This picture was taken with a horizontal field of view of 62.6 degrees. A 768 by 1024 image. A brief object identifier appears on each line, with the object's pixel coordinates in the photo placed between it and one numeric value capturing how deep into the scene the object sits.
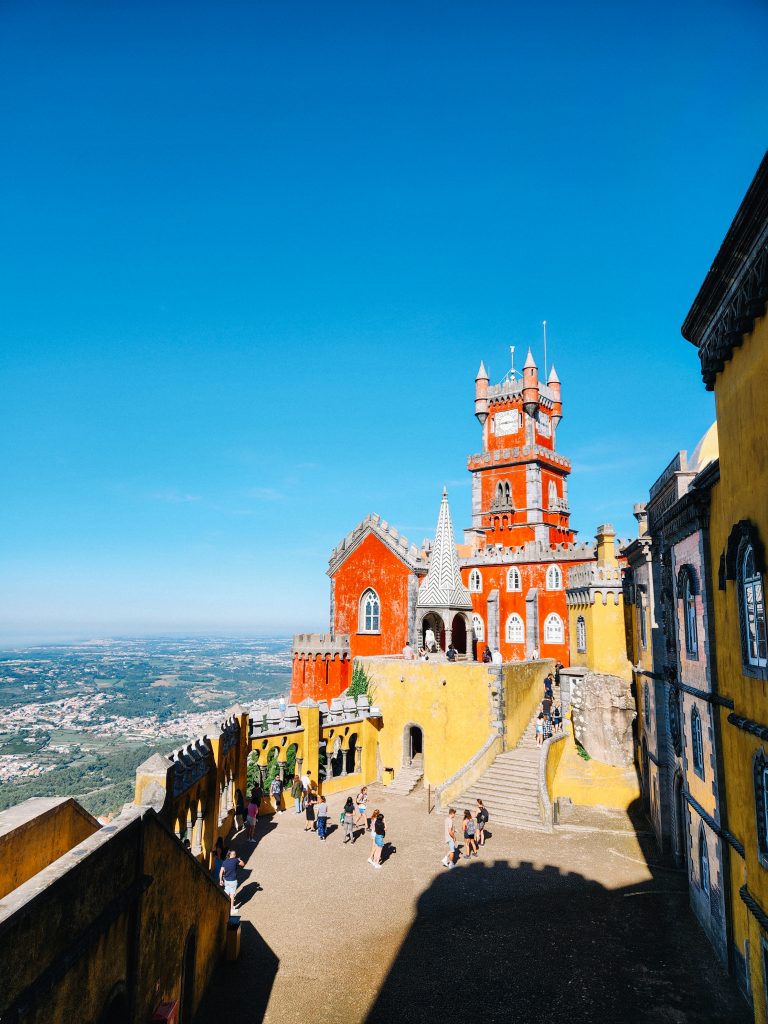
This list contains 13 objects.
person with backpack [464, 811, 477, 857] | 17.94
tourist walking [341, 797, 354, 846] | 18.91
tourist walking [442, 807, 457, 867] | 17.06
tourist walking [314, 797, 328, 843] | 18.94
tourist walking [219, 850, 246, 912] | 13.99
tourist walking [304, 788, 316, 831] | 19.92
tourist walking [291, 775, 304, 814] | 21.92
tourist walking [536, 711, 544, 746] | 25.77
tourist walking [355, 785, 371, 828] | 20.05
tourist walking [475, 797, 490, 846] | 18.59
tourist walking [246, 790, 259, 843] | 18.97
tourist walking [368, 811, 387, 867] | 16.94
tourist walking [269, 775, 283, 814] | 21.64
